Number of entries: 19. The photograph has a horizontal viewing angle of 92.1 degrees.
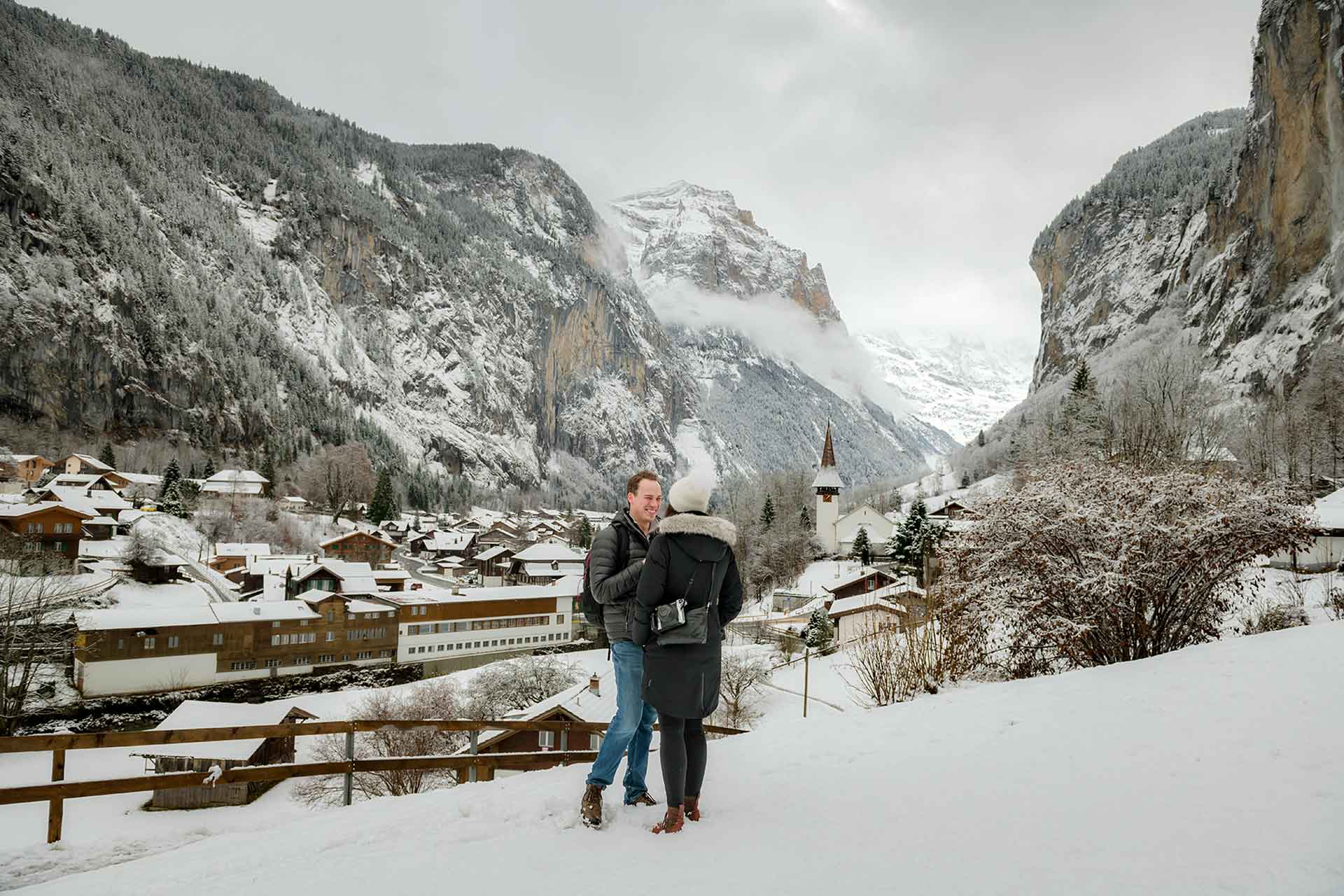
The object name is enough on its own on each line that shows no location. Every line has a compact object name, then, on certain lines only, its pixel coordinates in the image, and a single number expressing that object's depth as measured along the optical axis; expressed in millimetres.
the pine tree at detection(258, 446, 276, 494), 77031
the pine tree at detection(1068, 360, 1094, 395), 45112
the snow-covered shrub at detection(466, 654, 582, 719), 23938
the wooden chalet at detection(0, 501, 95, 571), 34219
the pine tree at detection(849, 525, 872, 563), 51438
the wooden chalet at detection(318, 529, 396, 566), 54406
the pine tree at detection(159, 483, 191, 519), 50844
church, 61219
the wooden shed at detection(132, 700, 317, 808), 13453
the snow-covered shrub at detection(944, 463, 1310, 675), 7340
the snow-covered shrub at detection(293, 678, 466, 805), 13156
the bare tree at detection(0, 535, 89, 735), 21797
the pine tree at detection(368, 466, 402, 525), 72938
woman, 3592
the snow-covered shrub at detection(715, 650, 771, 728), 20328
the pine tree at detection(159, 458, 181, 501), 56031
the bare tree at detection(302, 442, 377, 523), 78000
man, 3830
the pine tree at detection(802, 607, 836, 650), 27734
